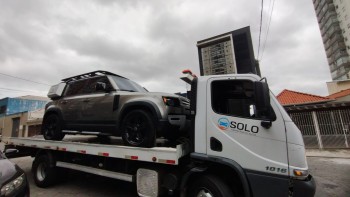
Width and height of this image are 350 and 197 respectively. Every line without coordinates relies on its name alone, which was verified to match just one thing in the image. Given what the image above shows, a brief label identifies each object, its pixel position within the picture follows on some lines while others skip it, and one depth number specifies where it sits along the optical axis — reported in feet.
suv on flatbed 13.20
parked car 10.18
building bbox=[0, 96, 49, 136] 96.84
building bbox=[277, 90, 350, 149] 41.88
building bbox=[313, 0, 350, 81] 161.99
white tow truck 9.27
